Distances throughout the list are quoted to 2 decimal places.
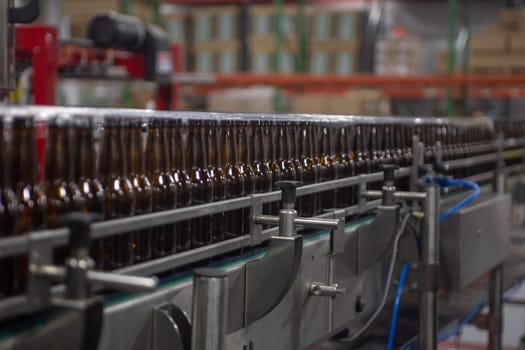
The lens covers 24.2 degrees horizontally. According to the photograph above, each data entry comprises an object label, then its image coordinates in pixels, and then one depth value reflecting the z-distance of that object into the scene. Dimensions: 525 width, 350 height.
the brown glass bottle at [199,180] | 1.97
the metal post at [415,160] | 2.87
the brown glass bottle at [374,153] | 2.66
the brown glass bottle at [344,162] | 2.50
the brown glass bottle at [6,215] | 1.60
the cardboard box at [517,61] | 9.16
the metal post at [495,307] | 3.67
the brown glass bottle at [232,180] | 2.06
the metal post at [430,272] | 2.68
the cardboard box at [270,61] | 9.42
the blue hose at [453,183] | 2.76
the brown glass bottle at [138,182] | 1.82
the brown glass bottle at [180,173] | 1.92
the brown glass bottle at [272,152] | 2.20
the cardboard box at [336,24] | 9.33
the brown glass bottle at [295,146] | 2.27
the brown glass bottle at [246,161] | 2.11
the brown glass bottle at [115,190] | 1.78
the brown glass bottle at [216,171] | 2.02
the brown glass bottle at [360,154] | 2.59
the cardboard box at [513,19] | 9.32
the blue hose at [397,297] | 2.79
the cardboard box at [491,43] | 9.20
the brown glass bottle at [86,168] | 1.72
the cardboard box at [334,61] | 9.33
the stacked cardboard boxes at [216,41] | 9.49
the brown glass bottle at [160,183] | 1.87
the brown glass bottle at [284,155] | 2.24
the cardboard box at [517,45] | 9.17
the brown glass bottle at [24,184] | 1.62
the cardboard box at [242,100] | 8.62
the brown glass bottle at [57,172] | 1.68
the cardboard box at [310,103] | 8.65
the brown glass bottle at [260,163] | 2.16
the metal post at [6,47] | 2.32
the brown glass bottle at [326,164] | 2.41
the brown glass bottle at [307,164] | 2.33
